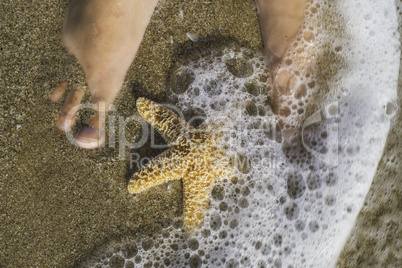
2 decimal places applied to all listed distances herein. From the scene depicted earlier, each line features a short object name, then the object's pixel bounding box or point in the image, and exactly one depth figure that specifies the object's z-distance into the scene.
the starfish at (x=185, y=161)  1.90
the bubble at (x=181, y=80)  2.14
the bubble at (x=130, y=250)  2.06
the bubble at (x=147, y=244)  2.07
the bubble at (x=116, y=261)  2.06
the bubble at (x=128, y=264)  2.06
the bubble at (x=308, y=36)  2.24
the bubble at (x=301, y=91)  2.24
